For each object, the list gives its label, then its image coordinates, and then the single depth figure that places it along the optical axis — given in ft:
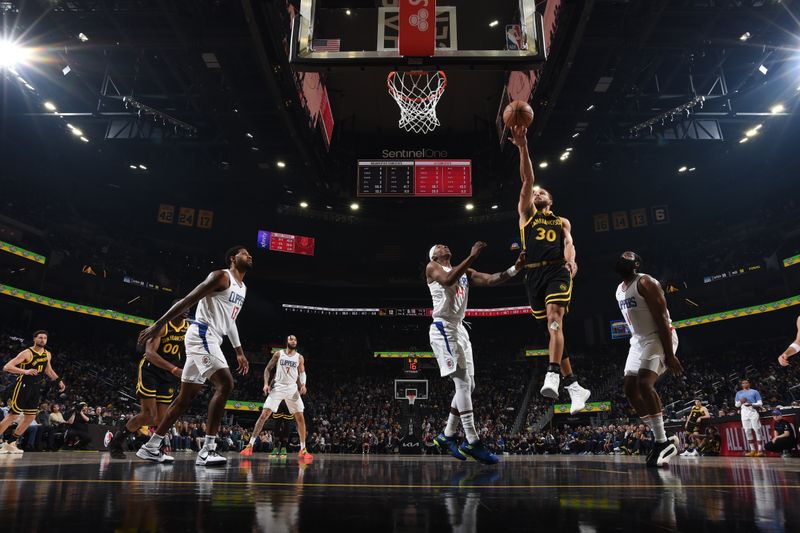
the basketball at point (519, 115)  19.07
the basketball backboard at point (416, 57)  22.53
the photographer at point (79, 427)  41.81
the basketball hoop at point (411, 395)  76.29
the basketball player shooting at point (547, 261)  17.97
